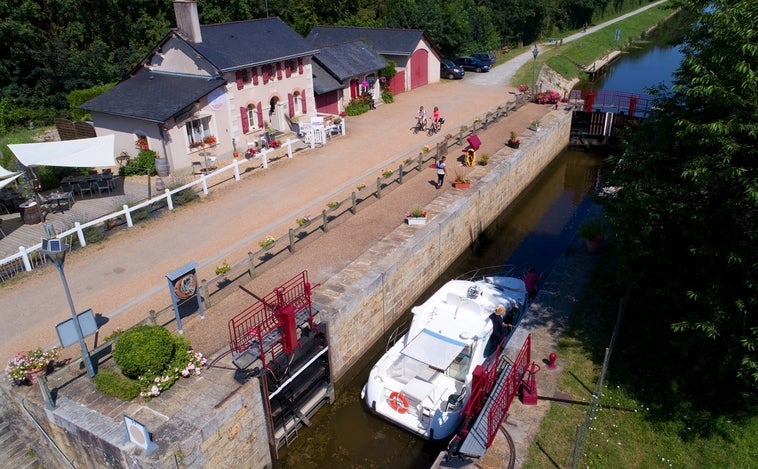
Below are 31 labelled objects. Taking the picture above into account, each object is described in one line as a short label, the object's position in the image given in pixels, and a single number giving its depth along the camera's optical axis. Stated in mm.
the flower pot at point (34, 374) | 11031
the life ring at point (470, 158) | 23414
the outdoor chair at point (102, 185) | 21094
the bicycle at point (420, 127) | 29281
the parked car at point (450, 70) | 42031
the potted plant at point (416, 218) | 18078
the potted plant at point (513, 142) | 26053
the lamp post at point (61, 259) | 9664
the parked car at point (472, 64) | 43906
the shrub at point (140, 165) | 23172
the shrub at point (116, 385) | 10680
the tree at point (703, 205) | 9438
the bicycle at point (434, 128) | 28703
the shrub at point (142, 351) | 10633
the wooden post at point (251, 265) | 14881
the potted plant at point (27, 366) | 10930
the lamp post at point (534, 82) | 33844
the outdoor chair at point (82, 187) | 20859
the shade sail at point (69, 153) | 19234
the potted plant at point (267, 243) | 15748
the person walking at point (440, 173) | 21172
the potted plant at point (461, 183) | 21094
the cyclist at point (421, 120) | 29247
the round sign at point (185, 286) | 12352
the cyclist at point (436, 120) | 28703
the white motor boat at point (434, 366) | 12477
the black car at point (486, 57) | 44375
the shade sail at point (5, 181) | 18047
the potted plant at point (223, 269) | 14352
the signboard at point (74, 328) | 10570
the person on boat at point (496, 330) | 14094
